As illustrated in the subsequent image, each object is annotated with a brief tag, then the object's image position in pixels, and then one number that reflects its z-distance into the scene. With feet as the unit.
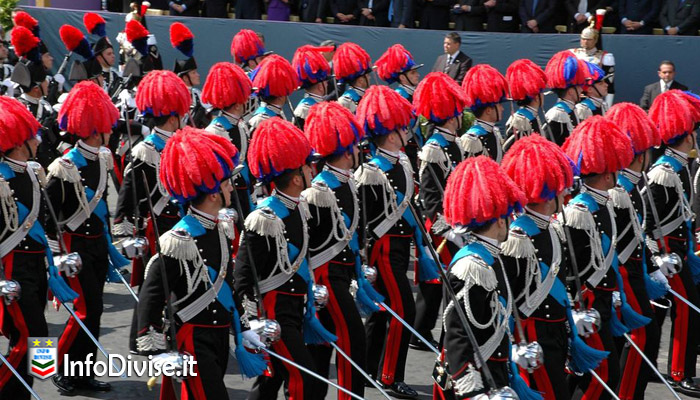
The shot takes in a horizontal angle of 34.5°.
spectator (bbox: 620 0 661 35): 48.62
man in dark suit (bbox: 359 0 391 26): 53.21
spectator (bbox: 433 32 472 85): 45.44
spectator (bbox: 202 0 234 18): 57.11
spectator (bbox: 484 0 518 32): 50.24
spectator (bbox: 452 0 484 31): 50.70
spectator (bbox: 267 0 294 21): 55.77
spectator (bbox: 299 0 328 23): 54.75
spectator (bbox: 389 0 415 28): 52.06
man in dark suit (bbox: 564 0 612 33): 48.73
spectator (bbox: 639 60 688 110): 43.32
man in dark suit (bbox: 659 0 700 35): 47.62
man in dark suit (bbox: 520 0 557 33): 49.49
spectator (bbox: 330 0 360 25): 54.29
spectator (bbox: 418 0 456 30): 51.57
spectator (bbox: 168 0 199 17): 57.67
